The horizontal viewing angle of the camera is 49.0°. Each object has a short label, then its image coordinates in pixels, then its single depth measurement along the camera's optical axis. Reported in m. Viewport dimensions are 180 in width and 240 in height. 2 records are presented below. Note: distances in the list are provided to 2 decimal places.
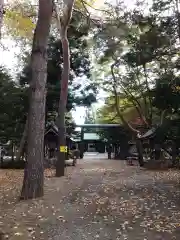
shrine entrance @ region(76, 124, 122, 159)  26.22
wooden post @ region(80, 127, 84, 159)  21.18
